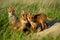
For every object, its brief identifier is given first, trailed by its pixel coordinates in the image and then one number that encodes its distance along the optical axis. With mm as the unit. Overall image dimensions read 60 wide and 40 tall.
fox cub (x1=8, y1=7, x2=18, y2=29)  11199
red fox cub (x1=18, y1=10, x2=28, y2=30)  10148
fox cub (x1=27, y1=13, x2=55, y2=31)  10199
